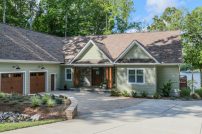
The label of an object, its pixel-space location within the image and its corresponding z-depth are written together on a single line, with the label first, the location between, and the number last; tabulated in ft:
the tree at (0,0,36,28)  95.78
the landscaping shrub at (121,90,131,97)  56.47
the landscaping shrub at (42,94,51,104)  34.68
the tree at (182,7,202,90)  76.03
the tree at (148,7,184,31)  103.87
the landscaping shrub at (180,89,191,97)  56.88
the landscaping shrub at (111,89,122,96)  56.85
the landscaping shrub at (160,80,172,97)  56.84
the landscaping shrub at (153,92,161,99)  54.46
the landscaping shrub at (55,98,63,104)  36.04
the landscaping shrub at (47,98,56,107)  33.46
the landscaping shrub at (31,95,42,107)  33.82
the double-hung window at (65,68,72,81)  68.29
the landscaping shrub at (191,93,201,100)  54.27
